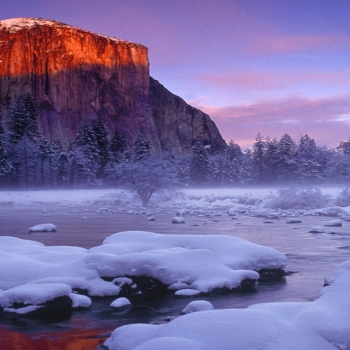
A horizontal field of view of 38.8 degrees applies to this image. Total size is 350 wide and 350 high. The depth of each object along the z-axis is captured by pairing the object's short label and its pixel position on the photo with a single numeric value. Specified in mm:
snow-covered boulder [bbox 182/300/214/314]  6543
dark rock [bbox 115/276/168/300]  8000
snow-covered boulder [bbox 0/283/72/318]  6742
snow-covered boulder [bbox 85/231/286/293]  8242
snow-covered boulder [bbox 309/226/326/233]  17567
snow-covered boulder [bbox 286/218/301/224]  22266
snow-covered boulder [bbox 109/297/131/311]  7223
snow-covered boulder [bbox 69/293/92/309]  7223
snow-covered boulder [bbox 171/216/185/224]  22062
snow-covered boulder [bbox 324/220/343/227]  20359
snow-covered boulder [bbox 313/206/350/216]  27722
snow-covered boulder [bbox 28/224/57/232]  17500
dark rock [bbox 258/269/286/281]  9289
